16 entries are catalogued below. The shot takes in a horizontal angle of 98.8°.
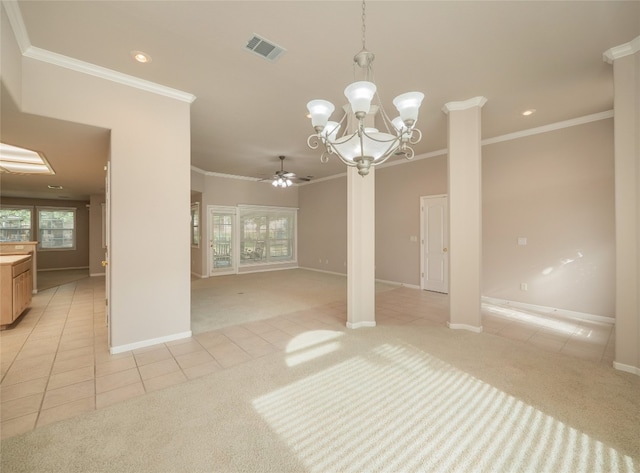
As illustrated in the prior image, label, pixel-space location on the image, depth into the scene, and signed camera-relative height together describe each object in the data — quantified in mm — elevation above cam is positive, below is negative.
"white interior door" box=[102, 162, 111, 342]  3004 +143
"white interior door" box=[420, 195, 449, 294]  5905 -151
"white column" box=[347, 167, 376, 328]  3721 -103
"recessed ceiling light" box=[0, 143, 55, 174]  4613 +1429
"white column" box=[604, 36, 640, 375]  2537 +334
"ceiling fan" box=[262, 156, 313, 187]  6089 +1325
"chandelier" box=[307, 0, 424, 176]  1893 +862
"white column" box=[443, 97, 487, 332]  3576 +306
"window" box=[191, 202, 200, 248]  8219 +408
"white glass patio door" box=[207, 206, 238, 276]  8109 -76
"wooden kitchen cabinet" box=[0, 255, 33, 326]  3582 -669
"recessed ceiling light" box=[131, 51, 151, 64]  2609 +1761
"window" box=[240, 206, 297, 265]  8812 +76
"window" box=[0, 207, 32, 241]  9086 +508
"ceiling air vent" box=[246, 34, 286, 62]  2473 +1774
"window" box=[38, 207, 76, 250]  9641 +383
